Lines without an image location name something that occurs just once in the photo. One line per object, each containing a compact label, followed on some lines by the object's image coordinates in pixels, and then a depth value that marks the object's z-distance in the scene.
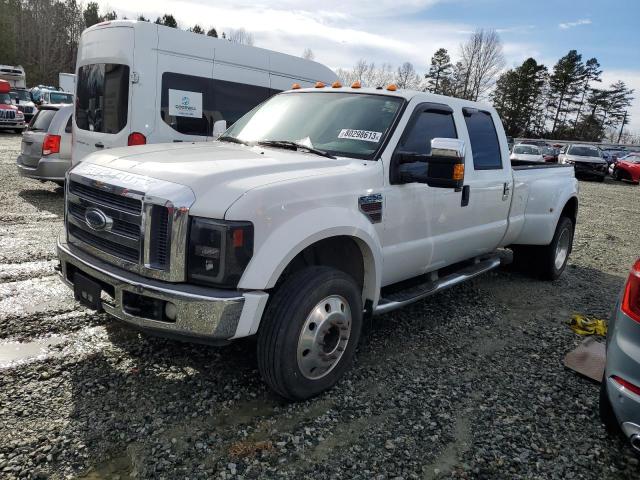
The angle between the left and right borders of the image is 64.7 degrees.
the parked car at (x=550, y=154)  25.19
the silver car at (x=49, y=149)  8.76
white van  6.95
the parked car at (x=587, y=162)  24.30
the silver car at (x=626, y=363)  2.31
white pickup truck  2.58
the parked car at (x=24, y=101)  27.73
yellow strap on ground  4.57
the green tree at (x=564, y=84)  64.06
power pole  69.41
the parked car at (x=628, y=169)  25.20
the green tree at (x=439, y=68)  66.62
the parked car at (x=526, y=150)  24.14
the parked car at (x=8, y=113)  22.75
